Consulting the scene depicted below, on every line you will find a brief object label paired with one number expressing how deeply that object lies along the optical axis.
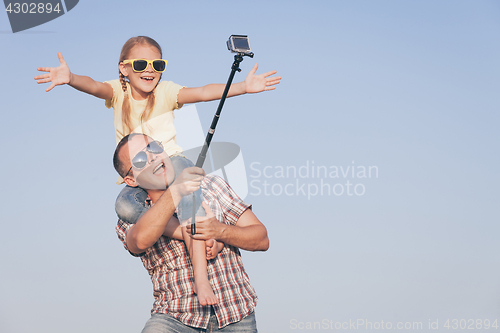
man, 7.58
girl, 9.55
